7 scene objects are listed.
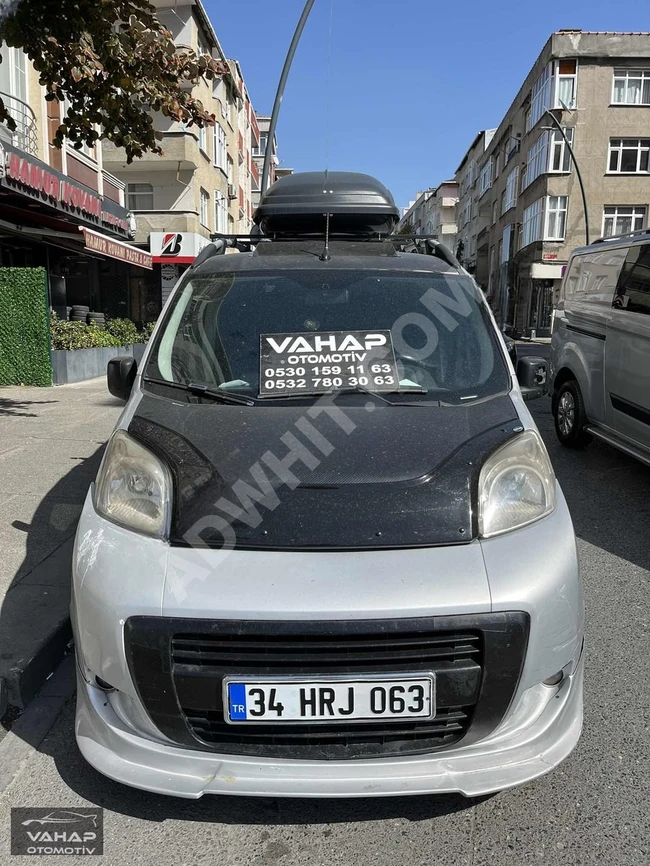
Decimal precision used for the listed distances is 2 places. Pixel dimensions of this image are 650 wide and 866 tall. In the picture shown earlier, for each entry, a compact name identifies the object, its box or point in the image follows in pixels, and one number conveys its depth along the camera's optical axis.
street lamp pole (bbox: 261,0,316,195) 12.00
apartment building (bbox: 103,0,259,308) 25.84
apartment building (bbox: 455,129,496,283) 59.09
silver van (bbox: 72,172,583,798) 1.95
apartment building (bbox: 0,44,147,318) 11.78
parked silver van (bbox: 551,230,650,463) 5.86
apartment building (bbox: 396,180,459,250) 82.88
